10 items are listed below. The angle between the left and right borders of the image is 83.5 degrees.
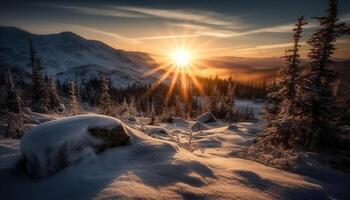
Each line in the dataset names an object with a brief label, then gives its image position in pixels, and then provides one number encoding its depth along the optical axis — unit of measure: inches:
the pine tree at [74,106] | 563.0
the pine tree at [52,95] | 1290.6
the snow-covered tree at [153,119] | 938.7
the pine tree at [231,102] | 1225.1
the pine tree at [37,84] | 1224.4
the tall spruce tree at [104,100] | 908.0
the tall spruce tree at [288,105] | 415.2
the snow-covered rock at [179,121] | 1136.4
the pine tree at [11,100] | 593.9
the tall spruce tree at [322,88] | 489.4
